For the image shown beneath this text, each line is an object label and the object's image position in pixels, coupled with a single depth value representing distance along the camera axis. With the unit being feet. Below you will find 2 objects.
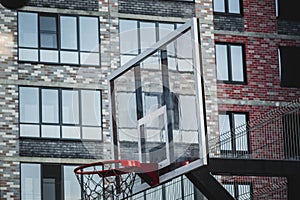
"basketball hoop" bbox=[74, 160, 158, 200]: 44.04
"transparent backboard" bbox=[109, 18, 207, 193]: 41.68
